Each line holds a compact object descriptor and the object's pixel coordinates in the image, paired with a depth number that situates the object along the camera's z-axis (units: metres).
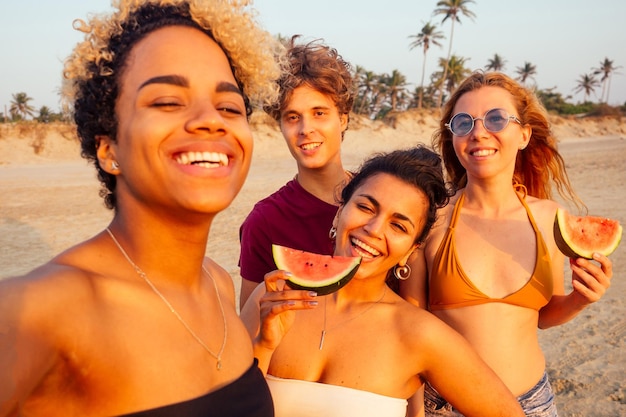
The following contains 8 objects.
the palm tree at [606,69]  102.19
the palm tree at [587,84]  104.56
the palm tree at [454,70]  70.94
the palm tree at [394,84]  72.19
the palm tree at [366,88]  70.75
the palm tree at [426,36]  76.00
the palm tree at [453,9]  72.12
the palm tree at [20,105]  62.47
